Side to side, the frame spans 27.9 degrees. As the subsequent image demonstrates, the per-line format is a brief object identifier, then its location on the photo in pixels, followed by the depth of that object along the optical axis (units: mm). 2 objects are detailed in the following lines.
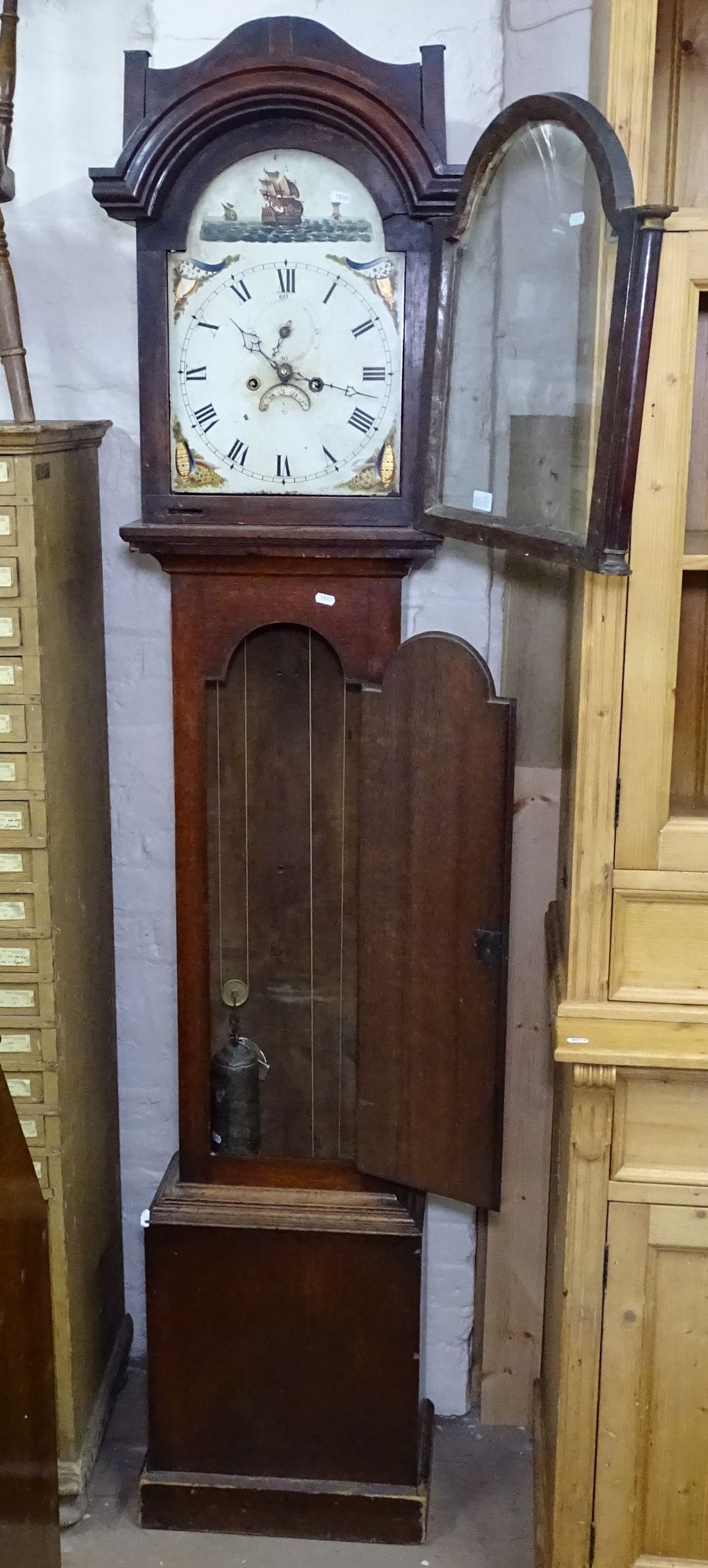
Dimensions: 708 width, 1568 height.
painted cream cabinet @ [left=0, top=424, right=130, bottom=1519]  1928
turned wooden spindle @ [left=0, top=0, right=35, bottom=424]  1946
